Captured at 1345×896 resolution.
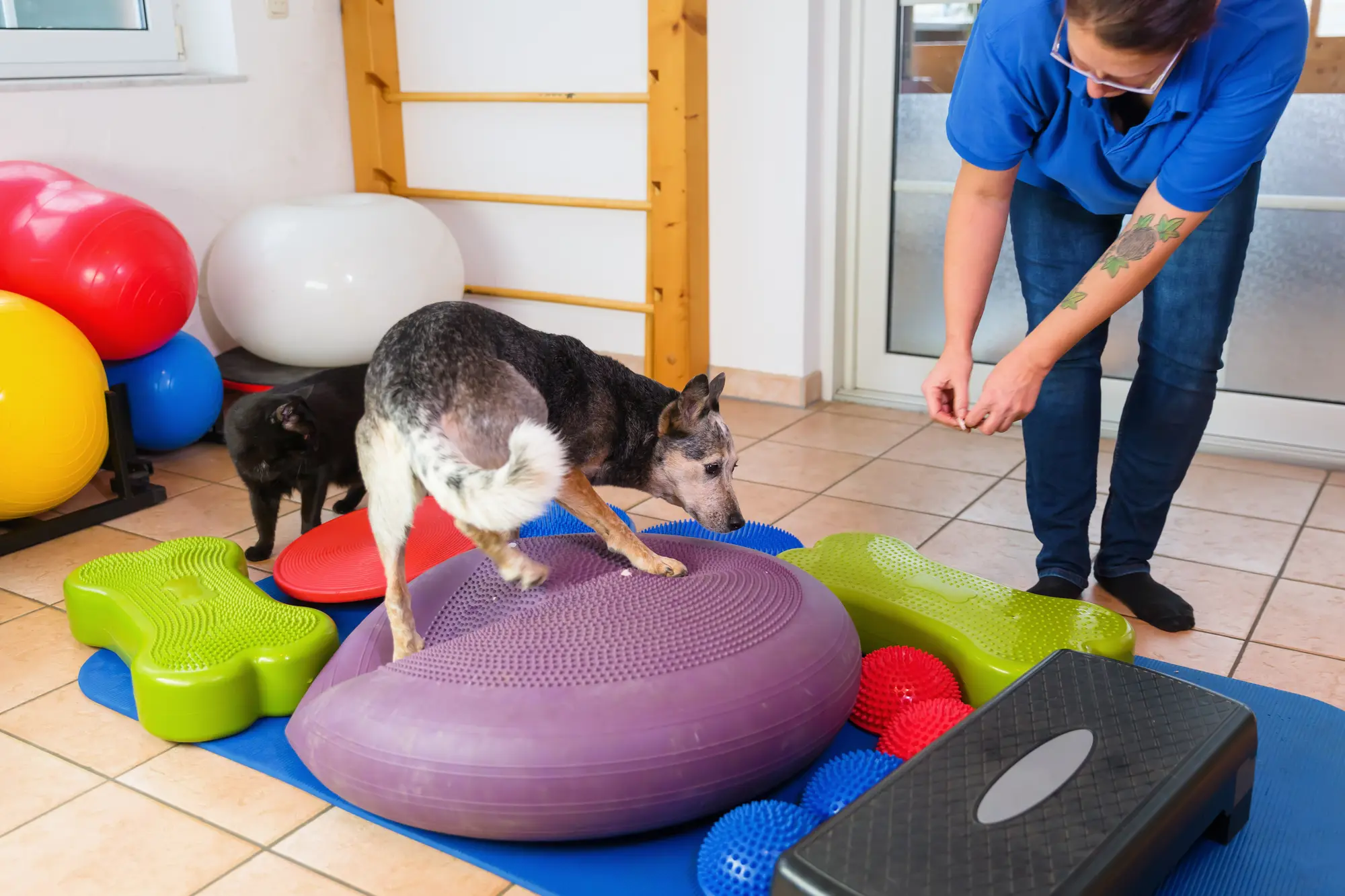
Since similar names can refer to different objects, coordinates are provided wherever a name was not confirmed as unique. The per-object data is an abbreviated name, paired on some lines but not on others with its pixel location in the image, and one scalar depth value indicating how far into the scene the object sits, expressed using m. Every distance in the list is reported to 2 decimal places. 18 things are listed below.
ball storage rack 2.76
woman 1.59
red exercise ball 2.79
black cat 2.56
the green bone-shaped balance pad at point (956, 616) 1.89
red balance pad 2.29
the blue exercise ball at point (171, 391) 3.09
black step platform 1.23
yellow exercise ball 2.54
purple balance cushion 1.52
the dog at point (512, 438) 1.64
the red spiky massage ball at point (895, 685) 1.87
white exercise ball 3.43
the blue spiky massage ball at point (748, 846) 1.44
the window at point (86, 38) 3.45
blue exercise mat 1.50
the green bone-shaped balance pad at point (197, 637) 1.84
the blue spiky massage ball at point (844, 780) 1.60
